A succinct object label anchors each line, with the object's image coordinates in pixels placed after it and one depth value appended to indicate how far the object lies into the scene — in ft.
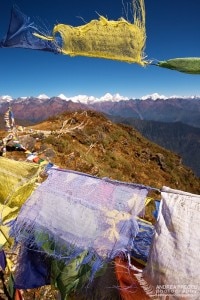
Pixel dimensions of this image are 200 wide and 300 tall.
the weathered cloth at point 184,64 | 3.57
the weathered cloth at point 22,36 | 4.56
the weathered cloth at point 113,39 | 3.71
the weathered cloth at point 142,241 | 5.99
